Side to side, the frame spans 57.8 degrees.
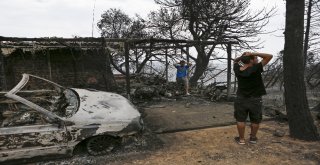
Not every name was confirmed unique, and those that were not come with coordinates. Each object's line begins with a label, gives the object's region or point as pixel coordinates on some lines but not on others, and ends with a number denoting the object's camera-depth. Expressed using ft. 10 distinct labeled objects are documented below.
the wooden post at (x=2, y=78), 29.81
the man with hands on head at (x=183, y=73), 38.83
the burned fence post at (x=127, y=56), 30.53
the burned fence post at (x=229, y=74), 34.63
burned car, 15.96
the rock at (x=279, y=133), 21.40
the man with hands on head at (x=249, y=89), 18.85
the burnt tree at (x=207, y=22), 54.49
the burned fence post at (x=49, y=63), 36.92
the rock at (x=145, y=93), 35.22
